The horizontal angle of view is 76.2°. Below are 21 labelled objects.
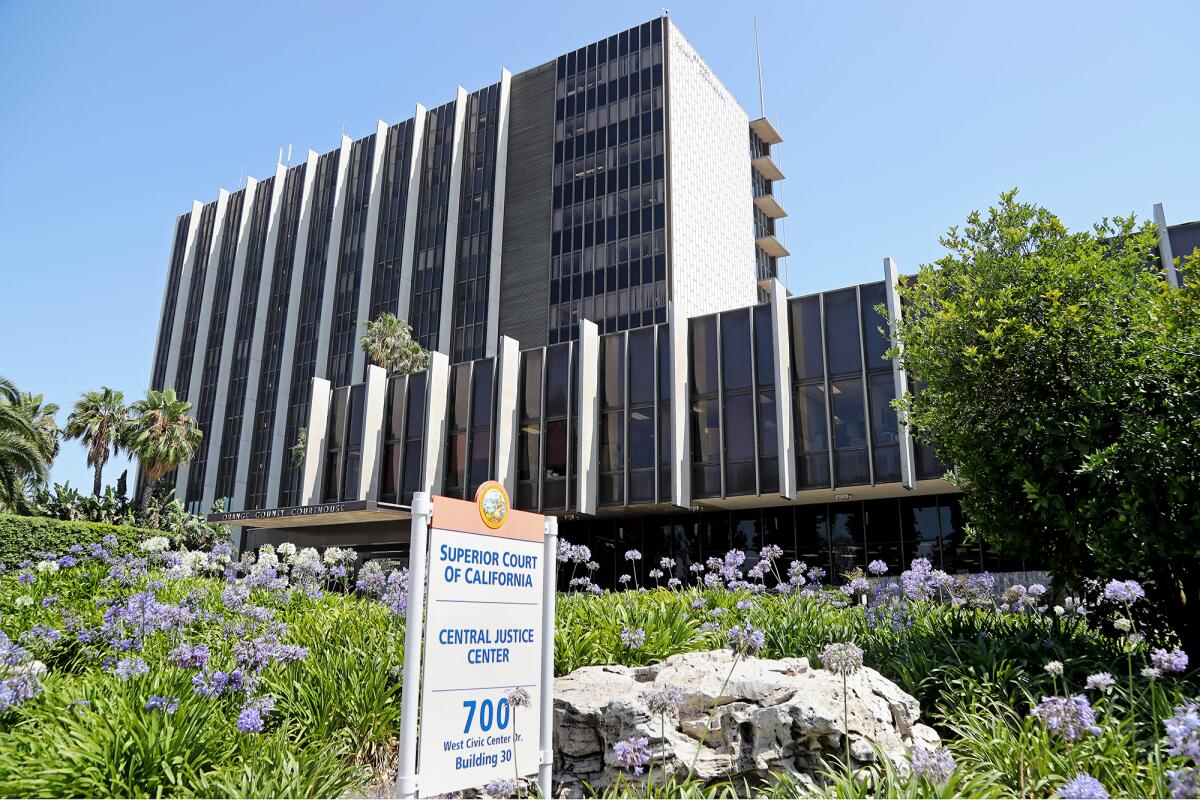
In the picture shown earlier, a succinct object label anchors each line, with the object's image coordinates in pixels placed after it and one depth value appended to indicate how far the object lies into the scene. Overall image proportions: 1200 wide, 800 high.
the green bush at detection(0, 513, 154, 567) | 23.30
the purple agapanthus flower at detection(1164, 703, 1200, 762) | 3.14
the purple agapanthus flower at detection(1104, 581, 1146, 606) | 6.00
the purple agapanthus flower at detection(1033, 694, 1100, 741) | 4.41
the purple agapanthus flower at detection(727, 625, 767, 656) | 6.29
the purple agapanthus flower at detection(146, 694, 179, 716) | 5.30
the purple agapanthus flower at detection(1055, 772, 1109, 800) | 3.29
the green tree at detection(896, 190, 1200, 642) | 7.22
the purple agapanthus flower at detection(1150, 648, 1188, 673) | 5.15
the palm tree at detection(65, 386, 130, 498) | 45.38
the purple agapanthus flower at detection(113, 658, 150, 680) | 5.79
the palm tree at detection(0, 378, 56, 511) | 28.80
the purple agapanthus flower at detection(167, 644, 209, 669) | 6.12
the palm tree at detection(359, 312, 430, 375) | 47.03
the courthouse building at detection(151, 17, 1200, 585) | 24.72
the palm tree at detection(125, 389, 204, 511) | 40.84
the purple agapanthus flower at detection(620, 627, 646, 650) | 7.61
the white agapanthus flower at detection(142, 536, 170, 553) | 12.49
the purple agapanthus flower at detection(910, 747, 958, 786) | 4.30
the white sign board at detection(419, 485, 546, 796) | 4.92
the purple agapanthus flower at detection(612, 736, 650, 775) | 4.58
